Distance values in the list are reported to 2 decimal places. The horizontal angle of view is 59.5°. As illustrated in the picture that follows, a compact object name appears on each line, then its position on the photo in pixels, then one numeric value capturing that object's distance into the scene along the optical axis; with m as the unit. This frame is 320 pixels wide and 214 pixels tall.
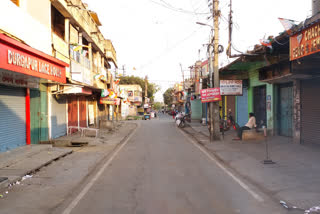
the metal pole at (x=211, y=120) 15.42
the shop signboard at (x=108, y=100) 24.14
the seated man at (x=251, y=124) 14.52
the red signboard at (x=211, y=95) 14.88
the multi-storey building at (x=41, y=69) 9.24
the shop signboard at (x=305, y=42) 7.32
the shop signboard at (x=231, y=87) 16.05
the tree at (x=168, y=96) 109.81
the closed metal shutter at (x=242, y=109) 19.66
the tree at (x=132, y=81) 75.69
